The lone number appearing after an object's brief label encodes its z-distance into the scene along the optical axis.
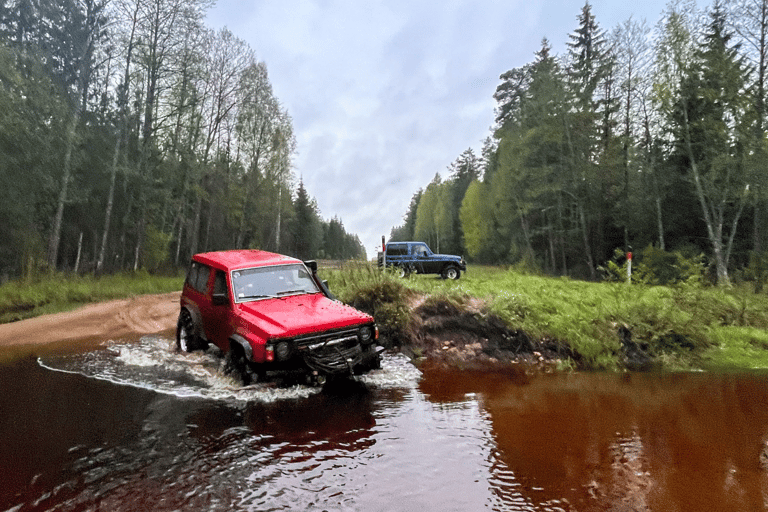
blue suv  22.45
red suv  6.40
